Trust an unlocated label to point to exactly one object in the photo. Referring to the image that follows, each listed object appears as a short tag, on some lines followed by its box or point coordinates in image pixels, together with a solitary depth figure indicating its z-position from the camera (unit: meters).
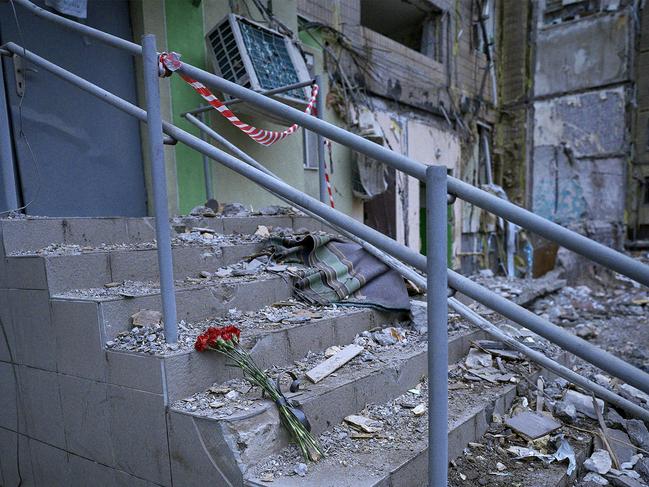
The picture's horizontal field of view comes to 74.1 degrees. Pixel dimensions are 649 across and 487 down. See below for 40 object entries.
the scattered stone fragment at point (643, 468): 1.80
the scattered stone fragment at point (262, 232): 3.05
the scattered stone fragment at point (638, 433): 2.02
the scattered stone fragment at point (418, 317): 2.50
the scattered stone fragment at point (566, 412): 2.06
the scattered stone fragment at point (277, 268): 2.51
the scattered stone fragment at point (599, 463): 1.76
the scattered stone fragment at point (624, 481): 1.68
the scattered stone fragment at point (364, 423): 1.68
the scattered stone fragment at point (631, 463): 1.82
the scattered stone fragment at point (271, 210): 3.58
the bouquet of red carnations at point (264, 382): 1.48
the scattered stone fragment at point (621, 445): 1.89
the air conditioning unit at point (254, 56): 3.95
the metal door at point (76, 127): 3.05
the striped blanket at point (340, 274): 2.49
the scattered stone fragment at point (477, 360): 2.35
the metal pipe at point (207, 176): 3.99
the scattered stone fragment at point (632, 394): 2.48
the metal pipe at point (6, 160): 2.11
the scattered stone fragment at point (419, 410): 1.83
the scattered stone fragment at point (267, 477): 1.32
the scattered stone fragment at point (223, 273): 2.35
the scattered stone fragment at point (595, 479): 1.71
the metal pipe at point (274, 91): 3.56
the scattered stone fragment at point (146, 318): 1.71
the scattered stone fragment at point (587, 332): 5.37
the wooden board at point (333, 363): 1.77
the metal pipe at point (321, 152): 3.36
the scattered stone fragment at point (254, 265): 2.53
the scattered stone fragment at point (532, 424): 1.91
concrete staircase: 1.44
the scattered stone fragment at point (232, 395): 1.53
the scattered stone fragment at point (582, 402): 2.13
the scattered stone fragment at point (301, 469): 1.38
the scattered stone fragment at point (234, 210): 3.54
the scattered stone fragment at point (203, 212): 3.28
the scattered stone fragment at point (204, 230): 2.81
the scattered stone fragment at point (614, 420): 2.10
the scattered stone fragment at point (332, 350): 2.02
